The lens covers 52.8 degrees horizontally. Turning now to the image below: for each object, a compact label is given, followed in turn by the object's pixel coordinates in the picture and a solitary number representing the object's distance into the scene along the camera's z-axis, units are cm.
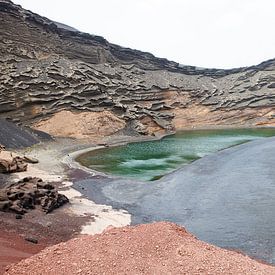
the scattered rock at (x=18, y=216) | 1540
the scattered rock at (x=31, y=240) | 1267
